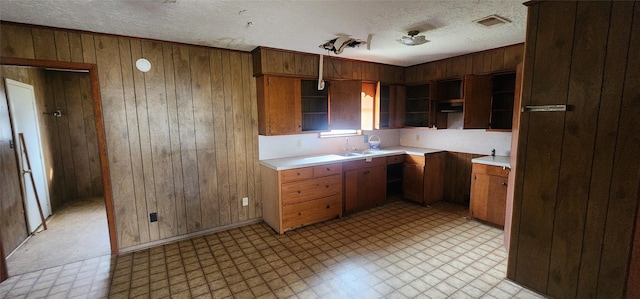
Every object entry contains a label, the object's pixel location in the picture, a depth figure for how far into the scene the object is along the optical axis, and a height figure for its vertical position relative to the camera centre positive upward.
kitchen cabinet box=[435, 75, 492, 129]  3.85 +0.29
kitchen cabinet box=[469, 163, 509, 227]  3.41 -0.96
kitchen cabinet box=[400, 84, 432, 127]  4.83 +0.29
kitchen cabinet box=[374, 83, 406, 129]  4.83 +0.28
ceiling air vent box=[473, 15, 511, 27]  2.42 +0.94
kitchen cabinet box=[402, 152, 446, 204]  4.35 -0.93
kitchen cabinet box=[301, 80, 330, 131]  4.04 +0.24
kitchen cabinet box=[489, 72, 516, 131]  3.83 +0.27
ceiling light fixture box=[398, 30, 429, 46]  2.83 +0.89
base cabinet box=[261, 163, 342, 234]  3.40 -0.98
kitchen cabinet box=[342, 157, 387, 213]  3.98 -0.96
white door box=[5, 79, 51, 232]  3.33 -0.22
